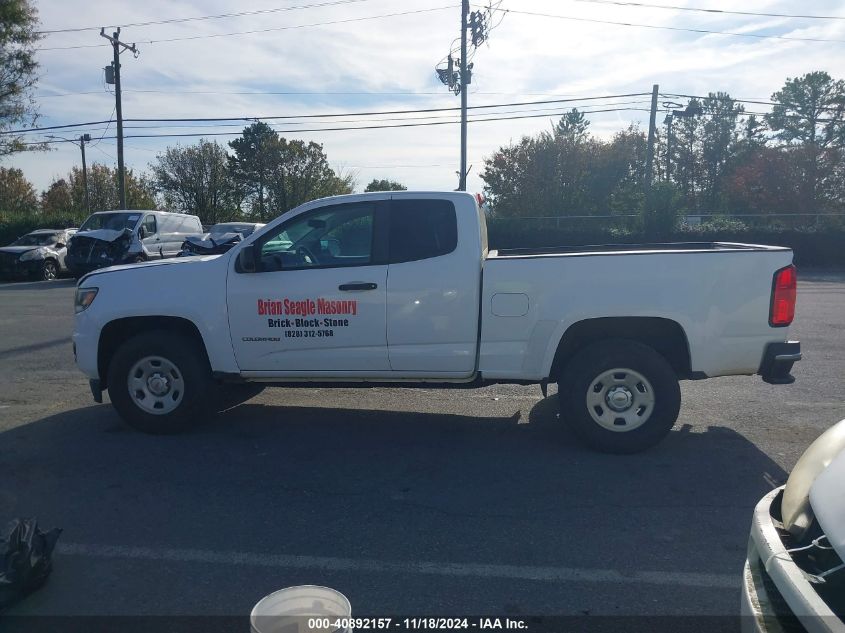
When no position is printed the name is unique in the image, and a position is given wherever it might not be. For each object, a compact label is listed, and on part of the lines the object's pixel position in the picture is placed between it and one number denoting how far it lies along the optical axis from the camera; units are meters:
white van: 22.45
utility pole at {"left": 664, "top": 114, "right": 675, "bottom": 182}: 54.89
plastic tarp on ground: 3.60
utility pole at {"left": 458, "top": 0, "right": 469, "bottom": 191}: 27.70
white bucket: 2.60
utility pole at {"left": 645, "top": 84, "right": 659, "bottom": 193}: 31.66
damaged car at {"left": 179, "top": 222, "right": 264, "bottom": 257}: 20.94
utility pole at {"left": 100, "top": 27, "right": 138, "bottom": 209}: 30.67
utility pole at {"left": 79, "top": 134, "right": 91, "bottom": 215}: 53.06
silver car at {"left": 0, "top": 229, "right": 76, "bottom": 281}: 24.64
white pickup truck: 5.66
